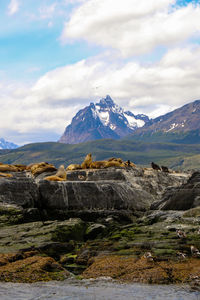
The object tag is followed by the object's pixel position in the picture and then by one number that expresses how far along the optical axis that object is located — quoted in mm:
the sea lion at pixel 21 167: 40672
